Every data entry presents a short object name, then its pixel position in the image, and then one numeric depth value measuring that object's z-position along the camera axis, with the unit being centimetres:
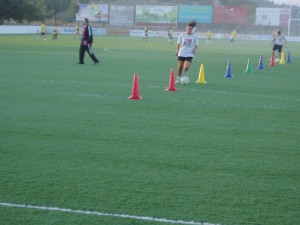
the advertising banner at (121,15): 8119
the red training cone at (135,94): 1088
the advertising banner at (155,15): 7994
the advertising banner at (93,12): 8119
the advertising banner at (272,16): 7981
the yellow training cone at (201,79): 1495
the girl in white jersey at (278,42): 2825
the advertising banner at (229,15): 8150
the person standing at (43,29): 4818
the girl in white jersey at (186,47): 1434
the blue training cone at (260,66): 2187
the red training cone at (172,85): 1248
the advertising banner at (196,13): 8025
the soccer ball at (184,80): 1424
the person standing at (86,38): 2038
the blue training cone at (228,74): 1728
